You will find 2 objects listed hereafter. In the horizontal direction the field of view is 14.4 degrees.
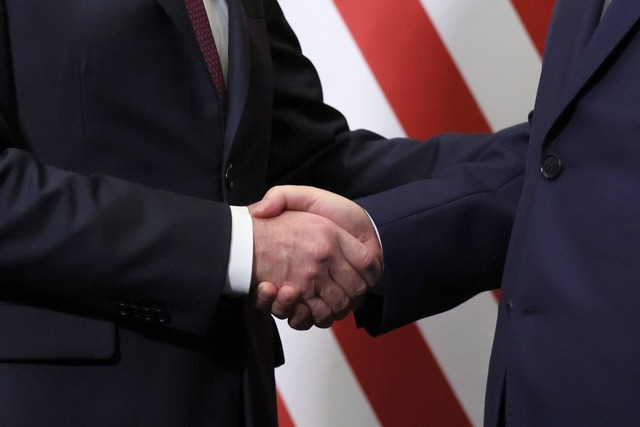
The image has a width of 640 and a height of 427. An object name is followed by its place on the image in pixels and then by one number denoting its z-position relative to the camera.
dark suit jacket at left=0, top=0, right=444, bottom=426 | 2.50
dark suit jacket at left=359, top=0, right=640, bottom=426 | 2.44
